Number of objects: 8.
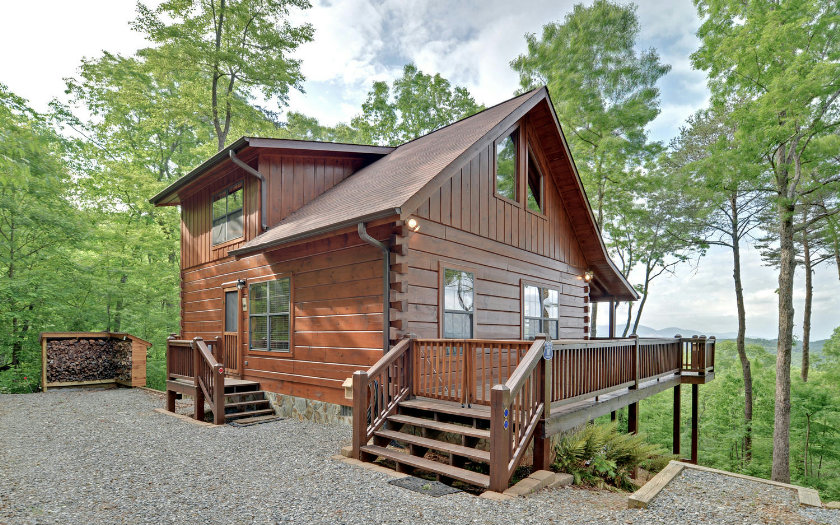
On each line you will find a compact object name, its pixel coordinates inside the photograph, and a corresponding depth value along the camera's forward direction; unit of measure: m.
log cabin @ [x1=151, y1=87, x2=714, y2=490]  5.64
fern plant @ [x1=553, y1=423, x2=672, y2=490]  5.54
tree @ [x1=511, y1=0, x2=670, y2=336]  18.06
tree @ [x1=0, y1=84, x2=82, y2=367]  13.24
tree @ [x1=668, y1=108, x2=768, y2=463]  11.42
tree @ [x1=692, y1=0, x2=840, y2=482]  9.66
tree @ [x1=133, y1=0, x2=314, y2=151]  16.58
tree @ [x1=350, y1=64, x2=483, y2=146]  22.48
